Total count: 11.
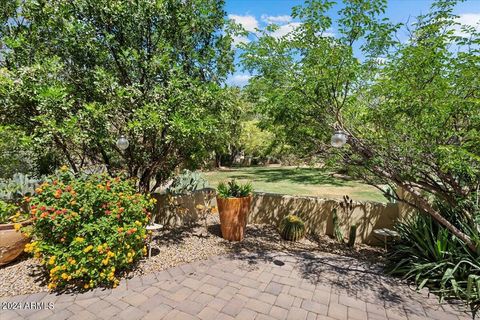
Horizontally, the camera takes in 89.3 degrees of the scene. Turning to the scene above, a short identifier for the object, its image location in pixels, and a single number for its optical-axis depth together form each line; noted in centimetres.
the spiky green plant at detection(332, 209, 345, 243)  568
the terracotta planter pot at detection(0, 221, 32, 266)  388
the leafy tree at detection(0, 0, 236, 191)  381
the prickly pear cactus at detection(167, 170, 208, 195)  683
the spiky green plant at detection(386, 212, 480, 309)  340
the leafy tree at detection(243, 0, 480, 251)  323
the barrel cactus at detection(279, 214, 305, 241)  568
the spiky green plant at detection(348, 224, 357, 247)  537
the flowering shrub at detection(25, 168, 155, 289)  327
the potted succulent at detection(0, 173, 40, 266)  386
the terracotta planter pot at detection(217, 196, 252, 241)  533
